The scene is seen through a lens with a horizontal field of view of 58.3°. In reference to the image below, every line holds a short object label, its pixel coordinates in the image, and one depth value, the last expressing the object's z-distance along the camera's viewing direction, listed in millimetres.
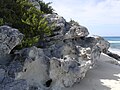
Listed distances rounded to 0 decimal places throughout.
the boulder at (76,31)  5207
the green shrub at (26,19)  4476
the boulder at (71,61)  3802
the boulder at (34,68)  3541
